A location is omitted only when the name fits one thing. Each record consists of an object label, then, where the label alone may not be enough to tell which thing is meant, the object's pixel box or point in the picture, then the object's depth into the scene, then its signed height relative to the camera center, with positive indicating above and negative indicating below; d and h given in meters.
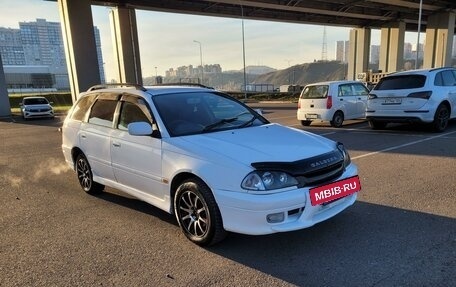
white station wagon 3.59 -1.01
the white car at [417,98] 10.32 -1.12
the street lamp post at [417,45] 39.30 +1.04
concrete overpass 26.48 +4.17
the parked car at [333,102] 13.03 -1.43
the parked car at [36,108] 24.97 -2.30
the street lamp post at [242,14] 38.08 +4.90
